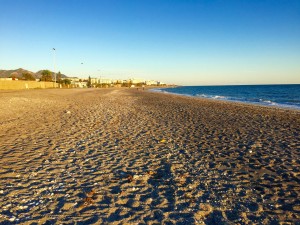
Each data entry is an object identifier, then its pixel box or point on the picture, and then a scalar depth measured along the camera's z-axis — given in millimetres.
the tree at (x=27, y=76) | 108275
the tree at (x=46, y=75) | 104038
